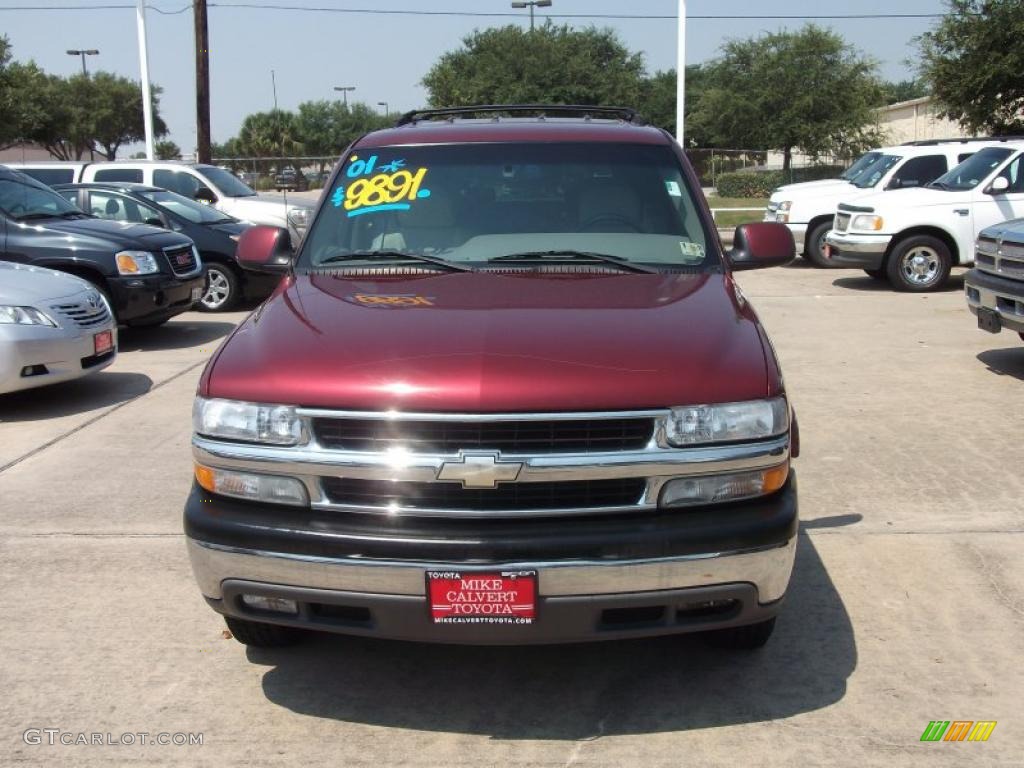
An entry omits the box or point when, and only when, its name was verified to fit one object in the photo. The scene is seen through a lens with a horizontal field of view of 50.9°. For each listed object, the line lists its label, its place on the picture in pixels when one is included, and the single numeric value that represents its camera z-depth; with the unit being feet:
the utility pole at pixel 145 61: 80.53
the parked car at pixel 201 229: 42.65
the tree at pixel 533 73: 157.99
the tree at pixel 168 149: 218.18
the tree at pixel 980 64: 71.87
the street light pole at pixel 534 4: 105.81
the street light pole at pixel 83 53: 185.87
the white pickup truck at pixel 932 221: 44.70
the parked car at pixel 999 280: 27.40
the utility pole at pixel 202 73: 76.74
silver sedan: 24.72
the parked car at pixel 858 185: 52.47
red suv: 10.12
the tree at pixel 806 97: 125.49
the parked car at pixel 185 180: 52.54
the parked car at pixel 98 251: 33.24
